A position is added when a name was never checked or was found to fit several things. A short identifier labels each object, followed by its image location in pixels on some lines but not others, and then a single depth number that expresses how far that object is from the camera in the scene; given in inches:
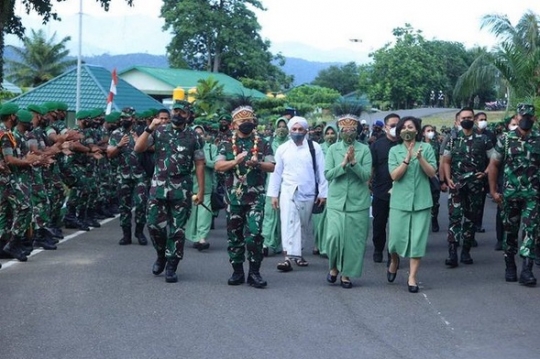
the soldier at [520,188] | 455.5
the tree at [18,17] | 1133.1
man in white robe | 496.7
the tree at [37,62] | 3014.3
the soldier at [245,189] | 435.2
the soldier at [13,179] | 480.4
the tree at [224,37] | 3014.3
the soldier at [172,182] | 449.4
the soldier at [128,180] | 585.6
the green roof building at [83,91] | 1337.4
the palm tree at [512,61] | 887.1
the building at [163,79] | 2493.8
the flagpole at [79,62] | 1148.5
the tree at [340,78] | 4500.5
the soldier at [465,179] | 518.3
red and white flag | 1017.1
